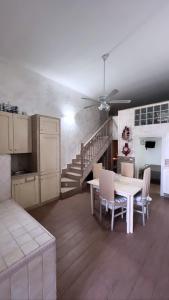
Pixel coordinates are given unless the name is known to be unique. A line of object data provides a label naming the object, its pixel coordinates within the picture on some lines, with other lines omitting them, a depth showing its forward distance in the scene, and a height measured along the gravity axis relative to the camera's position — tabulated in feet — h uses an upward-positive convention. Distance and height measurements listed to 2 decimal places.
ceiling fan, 11.48 +3.56
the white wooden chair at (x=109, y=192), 9.22 -2.94
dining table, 8.82 -2.66
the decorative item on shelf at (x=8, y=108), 11.59 +2.95
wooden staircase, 16.16 -1.90
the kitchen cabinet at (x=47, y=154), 12.60 -0.70
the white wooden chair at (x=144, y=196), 9.46 -3.23
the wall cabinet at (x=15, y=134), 10.98 +0.93
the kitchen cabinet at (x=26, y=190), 11.29 -3.43
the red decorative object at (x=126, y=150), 18.19 -0.49
